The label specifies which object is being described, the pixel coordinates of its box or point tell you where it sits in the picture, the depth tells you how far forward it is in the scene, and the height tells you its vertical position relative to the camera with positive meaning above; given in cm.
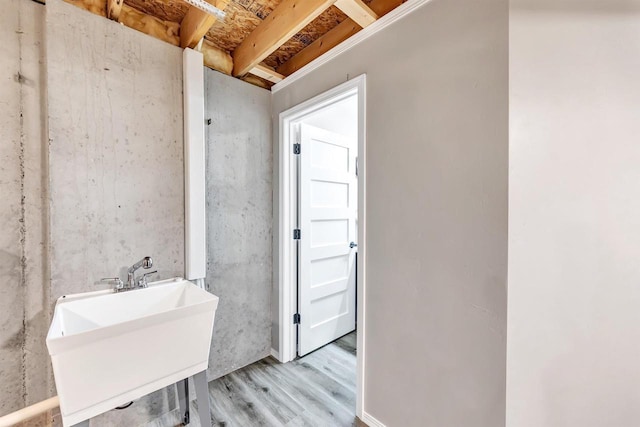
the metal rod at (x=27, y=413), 121 -92
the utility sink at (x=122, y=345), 105 -59
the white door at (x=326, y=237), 238 -26
